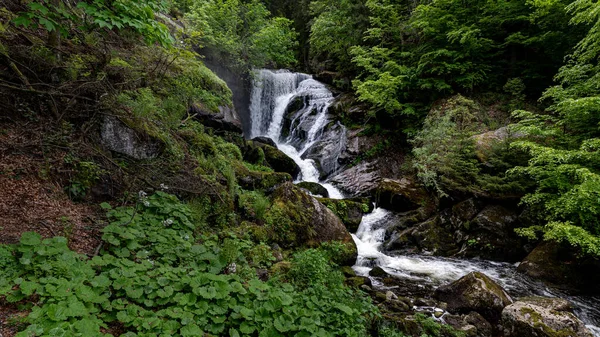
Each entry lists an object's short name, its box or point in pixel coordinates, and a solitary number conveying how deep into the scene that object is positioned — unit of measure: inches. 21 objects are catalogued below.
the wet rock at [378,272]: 249.1
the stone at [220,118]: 347.7
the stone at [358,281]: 206.7
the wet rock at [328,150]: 518.0
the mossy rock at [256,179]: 281.6
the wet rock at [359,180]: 442.0
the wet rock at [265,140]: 518.3
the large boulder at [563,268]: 245.4
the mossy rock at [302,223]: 221.6
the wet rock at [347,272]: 226.7
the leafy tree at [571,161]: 215.2
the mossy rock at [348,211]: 341.7
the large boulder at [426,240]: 313.7
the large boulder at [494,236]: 296.2
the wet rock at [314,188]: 402.6
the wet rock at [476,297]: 192.5
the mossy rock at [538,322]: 165.8
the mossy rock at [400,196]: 373.7
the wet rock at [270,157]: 419.8
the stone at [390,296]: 202.2
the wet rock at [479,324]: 177.7
